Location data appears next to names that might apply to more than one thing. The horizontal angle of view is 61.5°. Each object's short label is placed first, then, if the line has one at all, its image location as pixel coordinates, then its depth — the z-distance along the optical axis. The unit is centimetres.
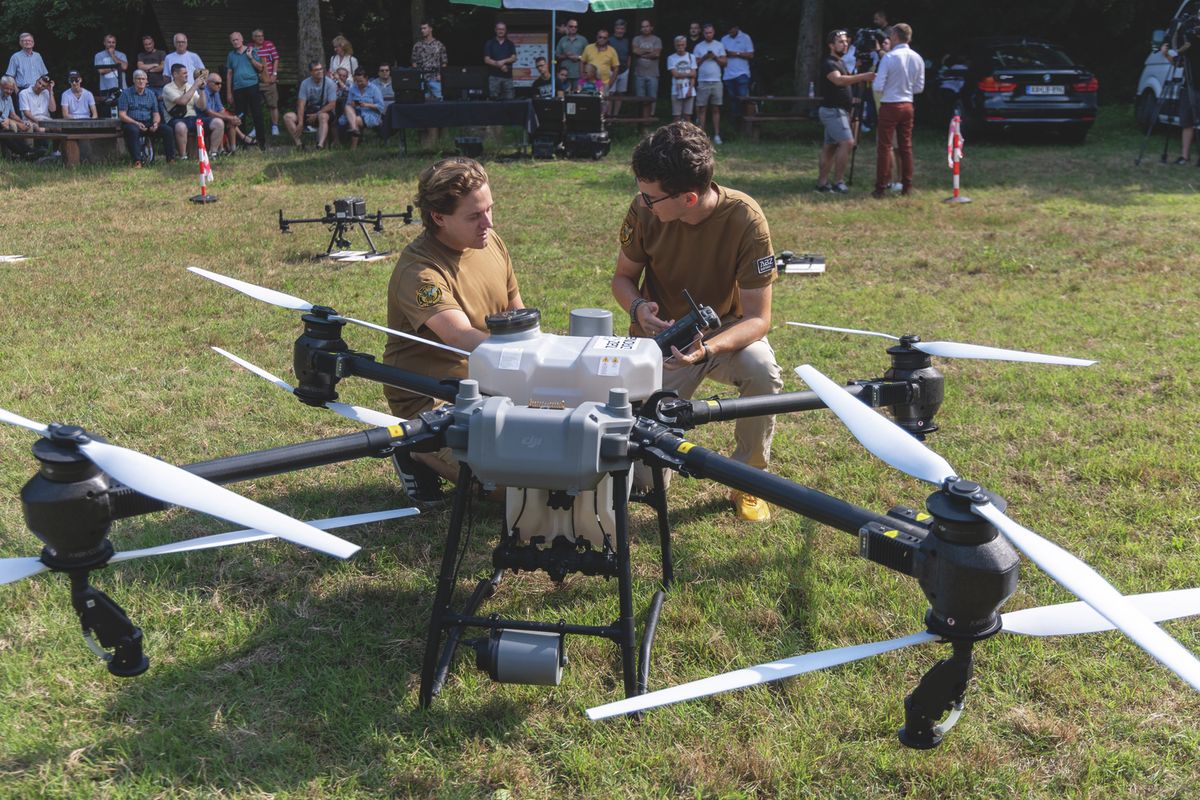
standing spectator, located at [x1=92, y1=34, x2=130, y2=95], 1792
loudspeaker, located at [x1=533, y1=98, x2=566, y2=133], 1644
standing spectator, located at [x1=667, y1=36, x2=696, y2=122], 1827
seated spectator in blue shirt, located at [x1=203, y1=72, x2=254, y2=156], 1675
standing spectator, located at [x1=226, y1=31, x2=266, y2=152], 1727
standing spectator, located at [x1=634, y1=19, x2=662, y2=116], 1959
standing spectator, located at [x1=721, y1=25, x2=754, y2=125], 1928
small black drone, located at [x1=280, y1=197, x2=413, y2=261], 978
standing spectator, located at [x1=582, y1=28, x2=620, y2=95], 1920
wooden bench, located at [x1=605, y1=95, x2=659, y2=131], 1875
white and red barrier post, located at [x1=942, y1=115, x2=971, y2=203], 1235
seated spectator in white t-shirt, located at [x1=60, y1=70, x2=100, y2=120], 1702
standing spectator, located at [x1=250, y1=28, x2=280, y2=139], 1836
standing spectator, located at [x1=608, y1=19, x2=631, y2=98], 2009
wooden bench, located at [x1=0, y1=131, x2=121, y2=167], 1548
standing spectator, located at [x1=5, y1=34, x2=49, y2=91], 1686
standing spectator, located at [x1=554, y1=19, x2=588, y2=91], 1952
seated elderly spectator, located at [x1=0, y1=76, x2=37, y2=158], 1608
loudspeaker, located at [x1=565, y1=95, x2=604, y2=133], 1625
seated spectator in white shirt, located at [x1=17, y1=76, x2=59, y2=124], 1633
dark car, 1672
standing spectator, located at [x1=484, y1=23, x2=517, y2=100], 1872
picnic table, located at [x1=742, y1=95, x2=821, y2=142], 1825
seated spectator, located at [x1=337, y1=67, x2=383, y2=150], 1770
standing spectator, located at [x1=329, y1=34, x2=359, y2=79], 1827
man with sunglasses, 405
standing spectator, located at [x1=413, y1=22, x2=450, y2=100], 1862
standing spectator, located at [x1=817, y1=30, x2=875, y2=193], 1266
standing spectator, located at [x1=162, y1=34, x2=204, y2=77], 1706
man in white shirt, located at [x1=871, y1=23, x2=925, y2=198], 1225
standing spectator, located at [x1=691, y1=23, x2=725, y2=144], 1830
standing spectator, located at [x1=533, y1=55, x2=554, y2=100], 1915
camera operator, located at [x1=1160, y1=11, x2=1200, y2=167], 1386
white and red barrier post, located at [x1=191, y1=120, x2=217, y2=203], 1287
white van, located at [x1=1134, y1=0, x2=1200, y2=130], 1573
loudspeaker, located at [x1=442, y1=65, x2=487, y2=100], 1752
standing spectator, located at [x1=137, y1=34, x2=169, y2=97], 1681
